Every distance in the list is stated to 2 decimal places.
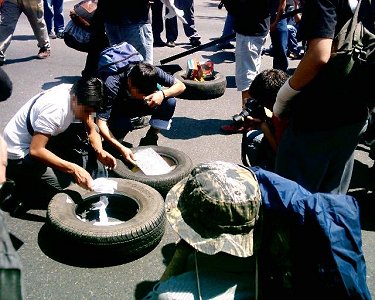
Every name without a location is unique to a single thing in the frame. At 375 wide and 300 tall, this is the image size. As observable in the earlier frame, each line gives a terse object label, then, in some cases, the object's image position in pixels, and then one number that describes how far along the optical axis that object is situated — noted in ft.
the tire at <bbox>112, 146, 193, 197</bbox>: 12.50
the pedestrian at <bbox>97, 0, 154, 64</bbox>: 16.65
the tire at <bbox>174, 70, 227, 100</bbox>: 20.26
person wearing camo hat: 5.61
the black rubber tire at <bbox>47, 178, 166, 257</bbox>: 9.64
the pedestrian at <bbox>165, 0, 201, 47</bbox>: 29.09
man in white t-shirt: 10.69
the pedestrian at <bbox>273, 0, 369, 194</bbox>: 7.83
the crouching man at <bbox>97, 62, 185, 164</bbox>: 12.97
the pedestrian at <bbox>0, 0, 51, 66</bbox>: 22.33
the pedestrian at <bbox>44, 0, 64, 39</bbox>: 27.96
